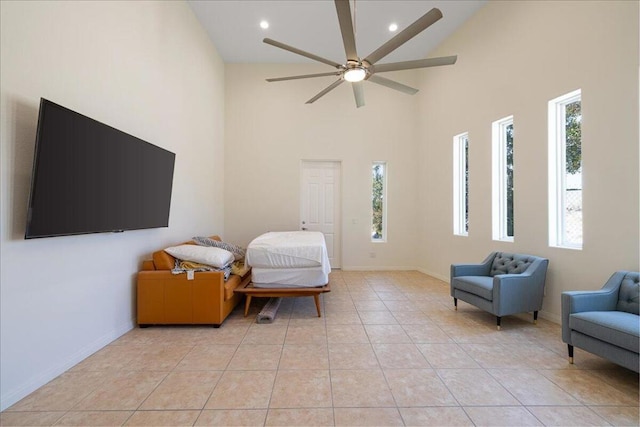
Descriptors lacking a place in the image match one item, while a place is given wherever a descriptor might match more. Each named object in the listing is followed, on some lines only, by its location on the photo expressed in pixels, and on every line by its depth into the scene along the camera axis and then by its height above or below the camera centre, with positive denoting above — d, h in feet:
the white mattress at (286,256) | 11.53 -1.49
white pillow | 10.82 -1.42
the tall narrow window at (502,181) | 14.08 +1.80
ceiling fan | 7.80 +5.02
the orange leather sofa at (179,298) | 10.44 -2.83
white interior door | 21.45 +1.09
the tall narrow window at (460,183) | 17.31 +2.04
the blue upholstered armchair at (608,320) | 6.73 -2.37
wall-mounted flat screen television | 6.35 +0.90
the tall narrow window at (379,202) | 21.47 +1.10
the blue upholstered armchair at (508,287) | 10.36 -2.41
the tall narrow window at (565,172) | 10.81 +1.76
